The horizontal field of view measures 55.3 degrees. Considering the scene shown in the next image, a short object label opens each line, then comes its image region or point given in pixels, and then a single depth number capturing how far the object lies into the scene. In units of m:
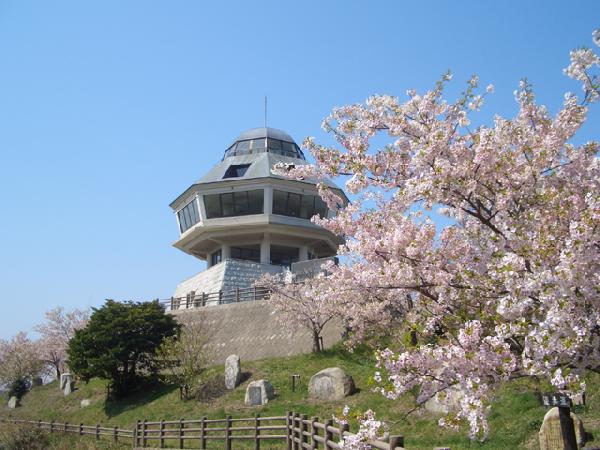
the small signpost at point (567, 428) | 8.65
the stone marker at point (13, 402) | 37.25
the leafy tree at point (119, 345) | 28.11
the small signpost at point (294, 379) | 22.27
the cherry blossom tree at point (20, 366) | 38.86
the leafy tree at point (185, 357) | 25.39
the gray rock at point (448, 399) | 6.41
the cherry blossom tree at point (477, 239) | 5.78
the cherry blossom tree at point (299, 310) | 25.92
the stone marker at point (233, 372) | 24.62
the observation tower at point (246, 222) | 44.84
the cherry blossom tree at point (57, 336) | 43.62
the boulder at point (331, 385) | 20.16
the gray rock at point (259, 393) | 21.88
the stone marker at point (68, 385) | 34.19
